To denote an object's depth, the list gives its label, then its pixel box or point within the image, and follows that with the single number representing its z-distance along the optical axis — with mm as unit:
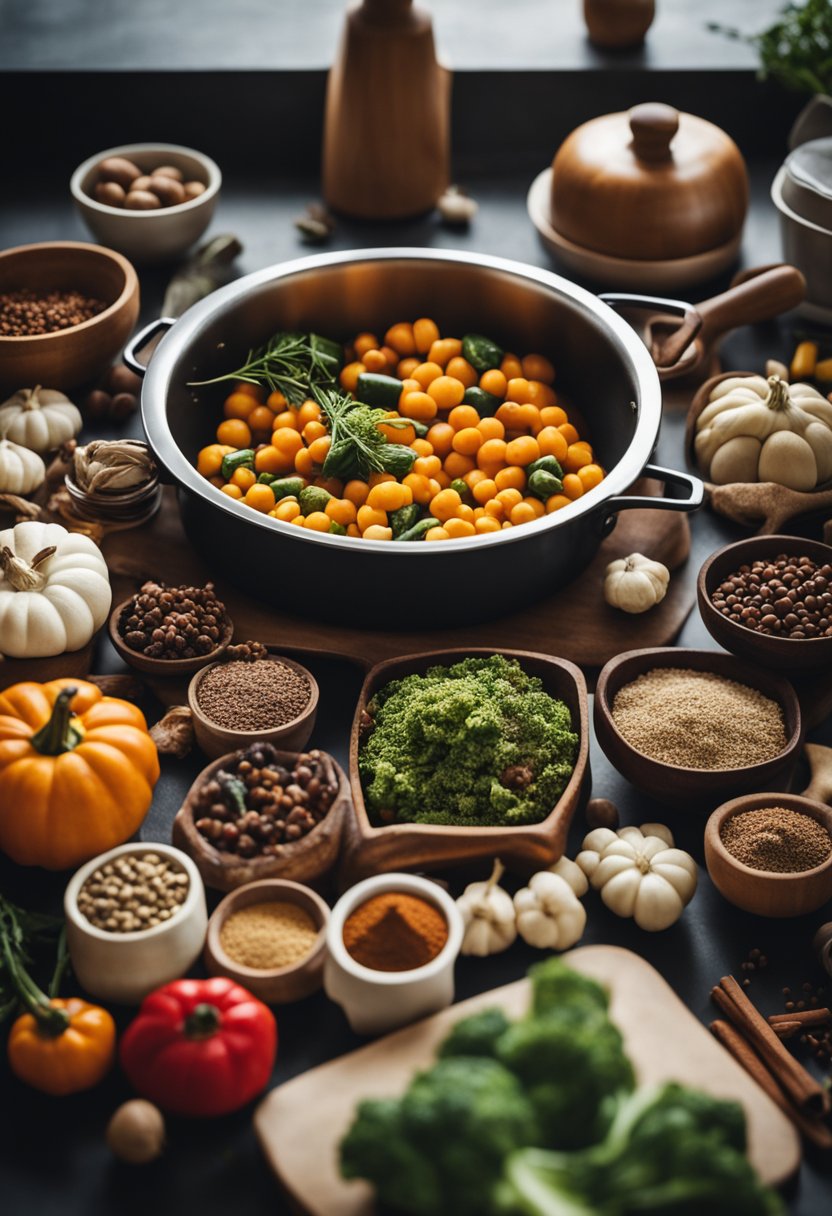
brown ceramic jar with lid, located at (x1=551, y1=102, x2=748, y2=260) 2660
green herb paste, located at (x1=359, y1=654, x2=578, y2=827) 1771
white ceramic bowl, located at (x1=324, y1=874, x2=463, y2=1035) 1503
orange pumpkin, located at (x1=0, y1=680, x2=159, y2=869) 1718
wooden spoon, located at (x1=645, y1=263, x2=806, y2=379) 2523
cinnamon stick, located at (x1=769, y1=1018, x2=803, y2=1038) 1596
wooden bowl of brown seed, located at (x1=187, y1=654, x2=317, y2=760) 1861
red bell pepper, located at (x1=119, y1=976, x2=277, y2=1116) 1463
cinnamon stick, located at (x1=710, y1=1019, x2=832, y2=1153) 1482
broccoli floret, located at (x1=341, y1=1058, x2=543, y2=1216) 1168
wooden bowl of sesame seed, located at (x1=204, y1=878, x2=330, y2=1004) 1582
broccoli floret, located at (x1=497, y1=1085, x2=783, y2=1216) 1146
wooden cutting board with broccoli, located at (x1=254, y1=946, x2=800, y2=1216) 1387
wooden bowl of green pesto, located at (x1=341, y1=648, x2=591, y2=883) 1700
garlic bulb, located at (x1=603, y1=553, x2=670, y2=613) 2100
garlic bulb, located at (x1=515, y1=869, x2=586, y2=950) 1667
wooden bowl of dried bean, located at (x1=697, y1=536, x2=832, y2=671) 1934
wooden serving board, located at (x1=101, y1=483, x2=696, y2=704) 2070
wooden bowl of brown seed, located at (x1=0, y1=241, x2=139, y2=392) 2445
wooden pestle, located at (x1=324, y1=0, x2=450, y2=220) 2699
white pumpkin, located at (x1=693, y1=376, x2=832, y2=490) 2264
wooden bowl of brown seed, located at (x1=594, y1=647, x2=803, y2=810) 1802
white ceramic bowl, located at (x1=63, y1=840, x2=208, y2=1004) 1553
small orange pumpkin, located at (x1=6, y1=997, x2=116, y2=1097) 1510
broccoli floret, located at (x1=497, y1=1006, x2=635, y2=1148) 1213
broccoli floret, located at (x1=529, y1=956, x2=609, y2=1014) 1293
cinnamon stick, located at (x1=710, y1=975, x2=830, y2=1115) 1497
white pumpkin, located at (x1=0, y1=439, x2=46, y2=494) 2297
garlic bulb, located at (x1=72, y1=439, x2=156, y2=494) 2227
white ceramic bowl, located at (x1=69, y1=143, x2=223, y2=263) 2756
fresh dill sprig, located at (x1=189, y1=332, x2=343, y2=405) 2420
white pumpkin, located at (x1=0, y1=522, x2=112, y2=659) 1967
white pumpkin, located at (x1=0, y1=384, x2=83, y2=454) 2391
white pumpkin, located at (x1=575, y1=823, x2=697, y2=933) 1707
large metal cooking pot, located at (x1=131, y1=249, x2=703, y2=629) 1961
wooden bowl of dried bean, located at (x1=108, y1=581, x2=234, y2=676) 2002
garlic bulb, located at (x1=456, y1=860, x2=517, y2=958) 1663
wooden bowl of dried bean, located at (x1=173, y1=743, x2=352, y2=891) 1671
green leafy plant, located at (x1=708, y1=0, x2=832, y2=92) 2795
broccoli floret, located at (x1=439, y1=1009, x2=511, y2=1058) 1308
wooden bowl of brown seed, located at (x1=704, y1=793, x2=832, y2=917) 1668
